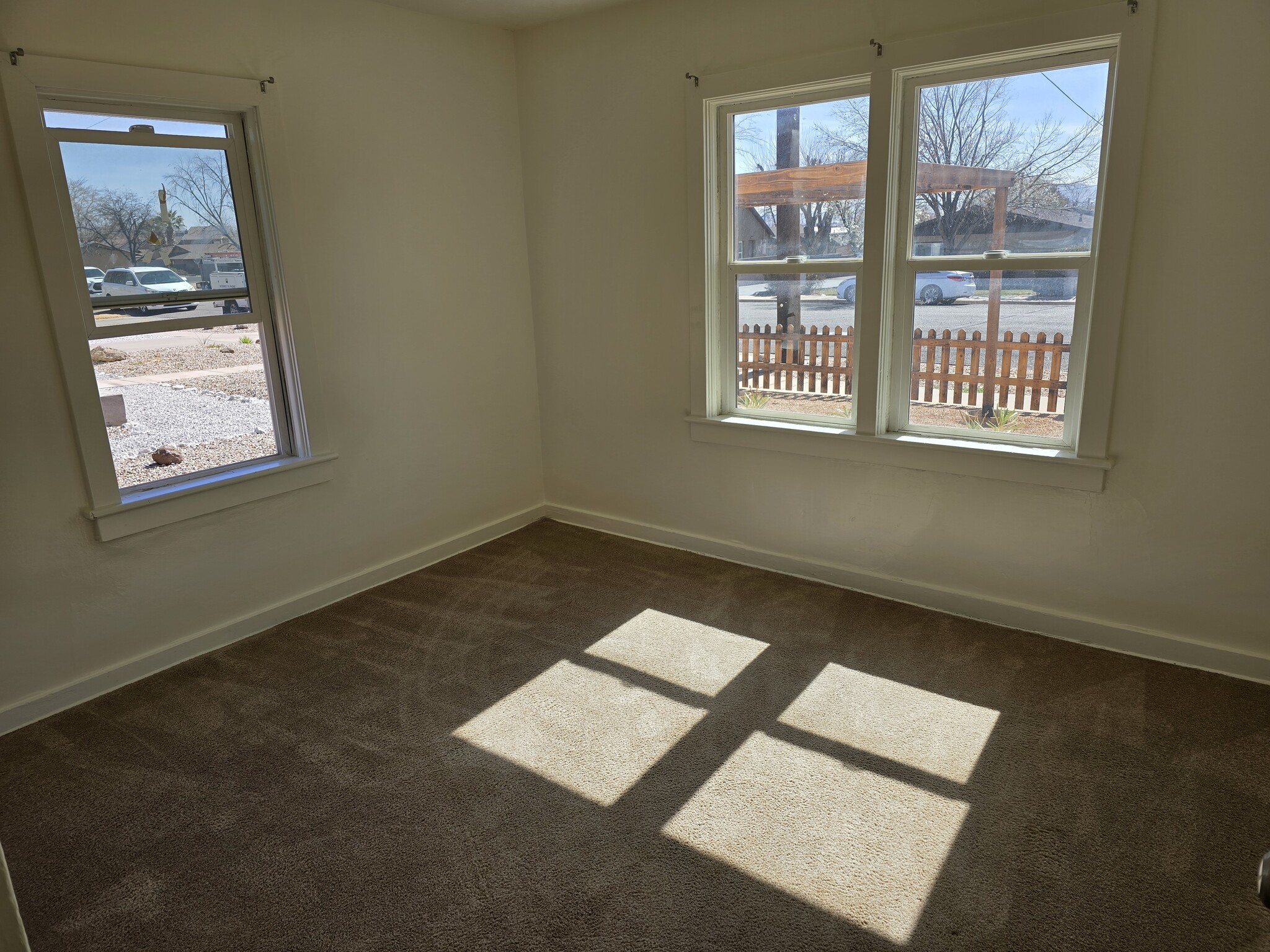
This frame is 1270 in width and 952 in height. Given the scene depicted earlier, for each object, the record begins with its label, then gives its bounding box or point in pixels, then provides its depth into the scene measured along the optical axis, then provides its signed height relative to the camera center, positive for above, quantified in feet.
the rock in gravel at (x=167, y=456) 10.78 -2.21
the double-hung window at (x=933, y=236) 9.64 +0.20
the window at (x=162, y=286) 9.40 -0.06
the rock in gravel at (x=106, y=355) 9.98 -0.84
